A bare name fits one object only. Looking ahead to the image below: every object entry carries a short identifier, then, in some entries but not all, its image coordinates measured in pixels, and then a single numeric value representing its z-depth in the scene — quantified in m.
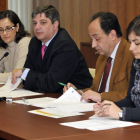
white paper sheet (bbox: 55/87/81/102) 3.67
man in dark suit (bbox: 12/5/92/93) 4.44
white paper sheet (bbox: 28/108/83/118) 2.95
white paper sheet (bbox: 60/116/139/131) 2.49
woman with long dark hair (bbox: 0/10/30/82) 5.77
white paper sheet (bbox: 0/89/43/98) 4.10
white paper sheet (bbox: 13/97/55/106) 3.60
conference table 2.27
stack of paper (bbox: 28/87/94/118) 3.03
